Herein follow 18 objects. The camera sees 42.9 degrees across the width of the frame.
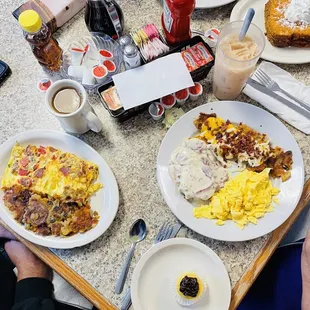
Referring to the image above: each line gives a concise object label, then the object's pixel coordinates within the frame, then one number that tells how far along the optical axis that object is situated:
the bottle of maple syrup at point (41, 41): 0.98
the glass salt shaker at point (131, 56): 1.07
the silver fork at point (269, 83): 1.13
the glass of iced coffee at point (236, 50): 1.02
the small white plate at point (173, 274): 0.93
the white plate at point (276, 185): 0.97
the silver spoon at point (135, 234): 0.99
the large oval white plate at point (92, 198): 0.99
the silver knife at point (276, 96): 1.11
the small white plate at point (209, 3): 1.22
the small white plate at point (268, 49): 1.16
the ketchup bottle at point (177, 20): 1.04
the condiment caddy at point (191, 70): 1.09
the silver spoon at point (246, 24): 0.94
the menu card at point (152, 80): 1.07
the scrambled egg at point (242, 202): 0.98
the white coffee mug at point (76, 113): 1.00
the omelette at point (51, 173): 1.03
